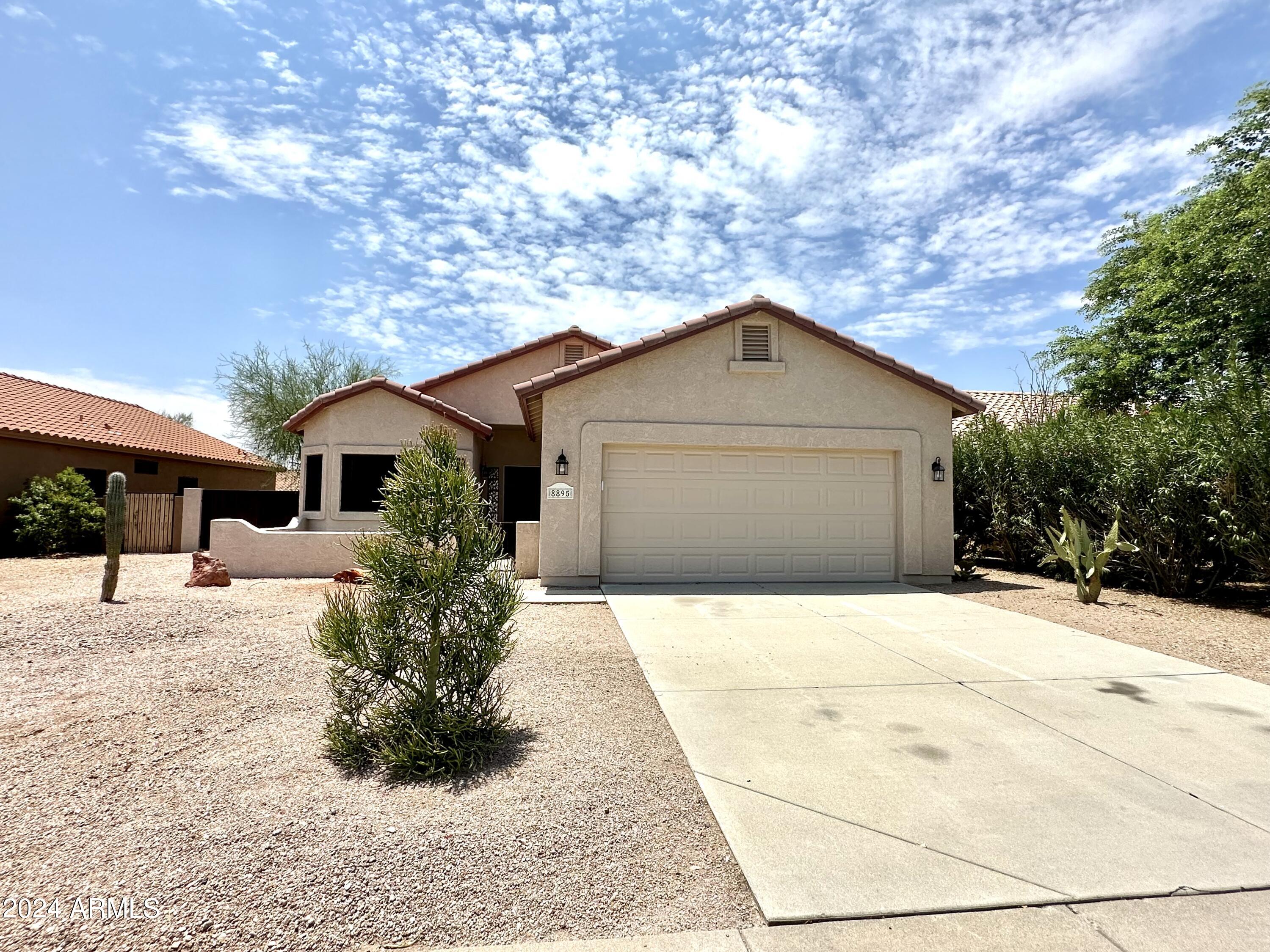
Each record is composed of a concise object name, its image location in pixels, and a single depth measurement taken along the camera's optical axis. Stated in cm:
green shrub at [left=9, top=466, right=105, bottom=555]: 1501
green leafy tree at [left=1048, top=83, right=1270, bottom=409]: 1372
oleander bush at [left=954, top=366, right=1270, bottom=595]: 862
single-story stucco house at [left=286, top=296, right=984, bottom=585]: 1059
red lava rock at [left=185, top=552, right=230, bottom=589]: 1072
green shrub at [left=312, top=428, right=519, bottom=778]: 394
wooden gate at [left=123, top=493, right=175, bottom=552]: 1537
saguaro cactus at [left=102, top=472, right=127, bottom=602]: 916
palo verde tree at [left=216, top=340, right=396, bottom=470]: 2706
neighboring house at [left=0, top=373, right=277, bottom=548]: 1616
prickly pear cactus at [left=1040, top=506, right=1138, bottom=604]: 941
